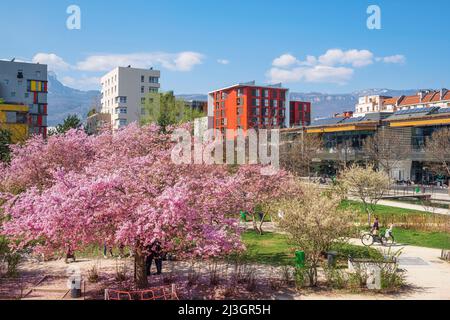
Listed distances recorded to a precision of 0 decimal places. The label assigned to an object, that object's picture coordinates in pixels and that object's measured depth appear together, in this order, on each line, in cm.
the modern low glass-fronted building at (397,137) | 6141
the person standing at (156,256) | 1476
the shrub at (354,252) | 2114
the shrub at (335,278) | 1641
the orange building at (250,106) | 9438
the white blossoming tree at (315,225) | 1739
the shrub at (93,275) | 1725
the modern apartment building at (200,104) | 11772
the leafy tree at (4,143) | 4025
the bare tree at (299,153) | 5788
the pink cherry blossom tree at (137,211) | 1370
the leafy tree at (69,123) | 5333
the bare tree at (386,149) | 5859
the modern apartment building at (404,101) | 10631
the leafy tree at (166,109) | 6519
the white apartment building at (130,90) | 9238
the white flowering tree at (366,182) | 3294
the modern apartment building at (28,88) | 7469
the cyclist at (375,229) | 2559
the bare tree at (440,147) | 5259
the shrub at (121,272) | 1716
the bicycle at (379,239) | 2436
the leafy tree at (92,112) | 9908
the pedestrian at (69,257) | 2017
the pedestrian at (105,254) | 2101
